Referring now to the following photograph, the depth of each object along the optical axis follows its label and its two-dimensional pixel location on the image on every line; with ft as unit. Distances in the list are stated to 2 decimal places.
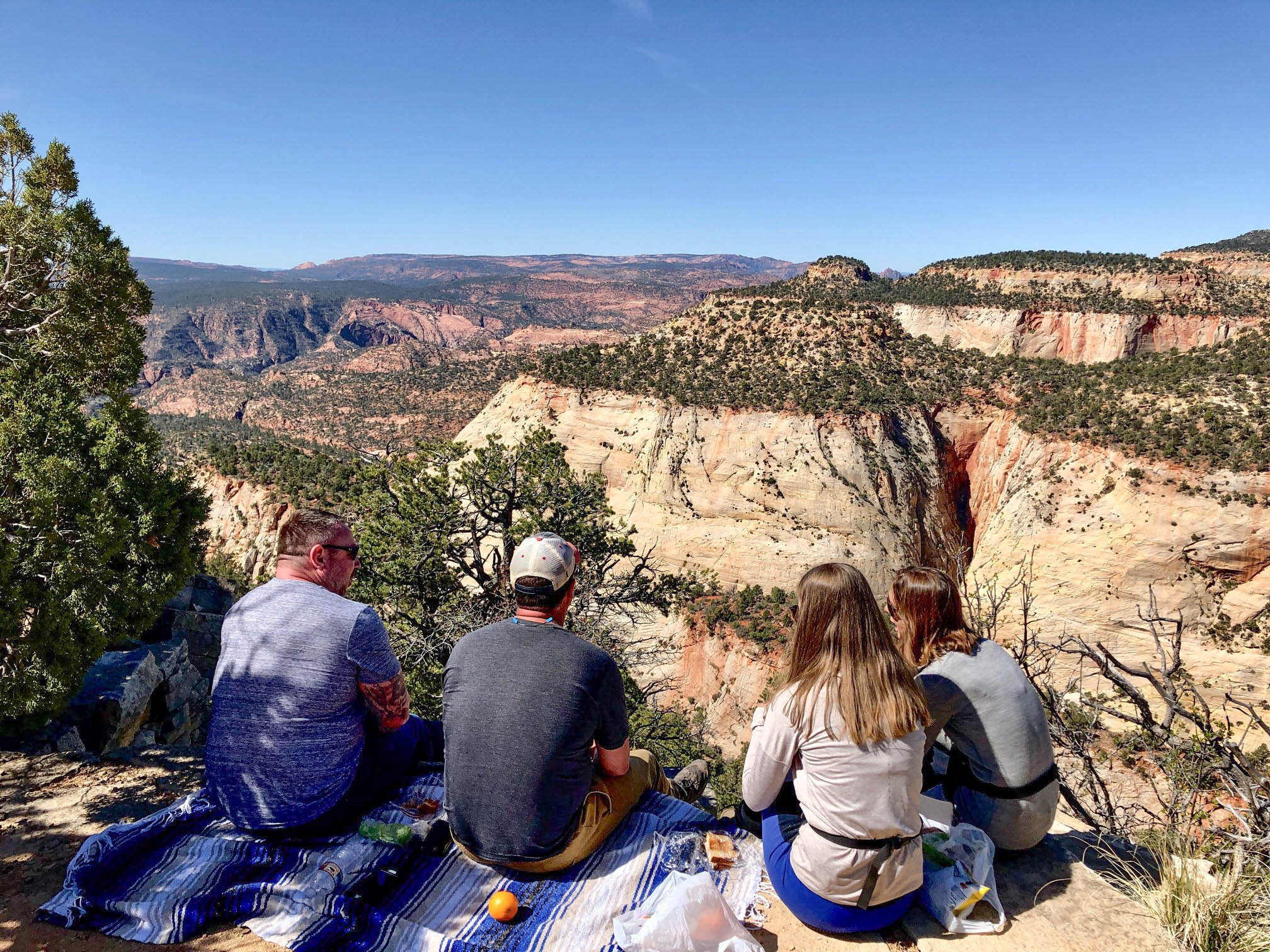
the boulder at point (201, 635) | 49.88
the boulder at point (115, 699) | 26.37
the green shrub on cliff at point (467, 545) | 32.37
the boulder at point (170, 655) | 35.22
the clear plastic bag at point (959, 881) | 10.96
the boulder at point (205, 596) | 62.08
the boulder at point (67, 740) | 22.58
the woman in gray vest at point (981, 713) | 11.51
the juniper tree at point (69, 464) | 23.90
